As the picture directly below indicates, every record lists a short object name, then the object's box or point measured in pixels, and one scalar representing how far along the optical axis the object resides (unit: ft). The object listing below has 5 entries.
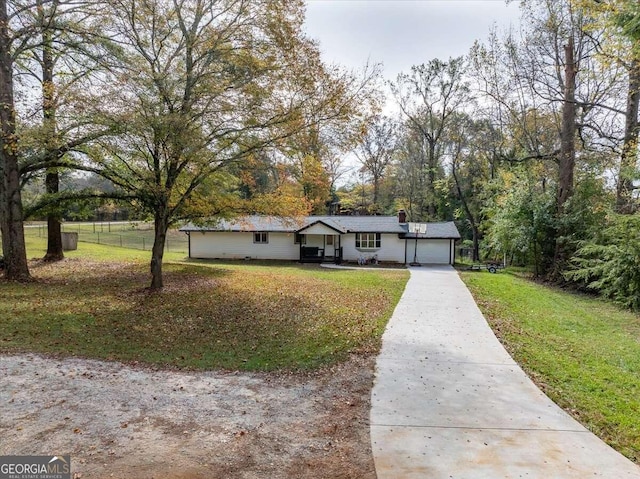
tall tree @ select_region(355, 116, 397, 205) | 124.16
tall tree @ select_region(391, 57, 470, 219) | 98.63
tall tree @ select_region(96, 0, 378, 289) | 35.70
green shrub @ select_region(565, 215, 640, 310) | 39.68
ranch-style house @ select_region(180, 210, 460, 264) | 79.51
